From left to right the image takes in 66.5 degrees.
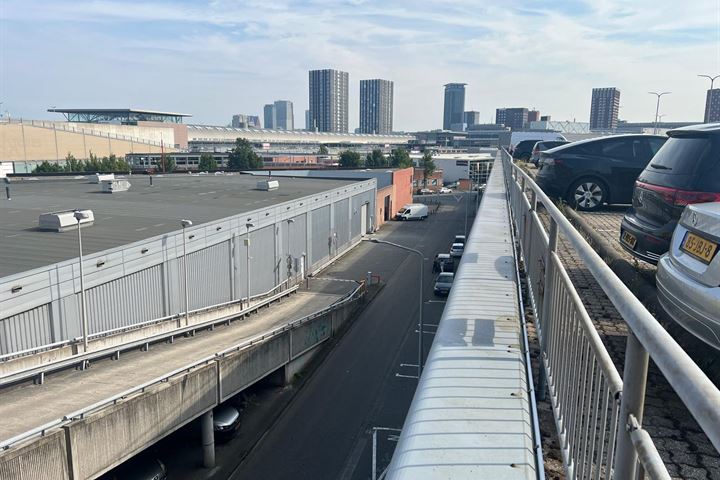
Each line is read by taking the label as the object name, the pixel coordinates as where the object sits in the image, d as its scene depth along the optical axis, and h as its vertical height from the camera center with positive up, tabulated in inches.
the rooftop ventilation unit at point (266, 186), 1340.2 -102.6
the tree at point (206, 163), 2541.8 -94.6
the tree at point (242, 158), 2738.7 -74.8
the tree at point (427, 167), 3009.4 -114.7
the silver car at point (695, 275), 109.5 -27.2
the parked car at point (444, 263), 1251.8 -268.8
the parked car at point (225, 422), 604.7 -306.5
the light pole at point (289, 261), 1033.3 -220.7
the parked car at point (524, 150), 1066.7 -4.8
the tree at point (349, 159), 2883.9 -75.4
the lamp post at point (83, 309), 536.1 -165.6
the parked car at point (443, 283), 1088.8 -271.4
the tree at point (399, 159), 3006.9 -73.3
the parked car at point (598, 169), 366.3 -13.8
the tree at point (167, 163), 2514.9 -102.7
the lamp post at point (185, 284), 708.7 -181.4
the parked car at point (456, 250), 1352.1 -255.5
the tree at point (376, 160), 2992.1 -80.2
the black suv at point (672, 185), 167.6 -11.2
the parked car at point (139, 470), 498.3 -300.7
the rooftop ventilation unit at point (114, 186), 1190.9 -97.5
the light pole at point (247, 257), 844.6 -177.1
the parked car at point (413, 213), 2063.2 -250.9
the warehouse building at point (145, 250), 527.5 -135.9
